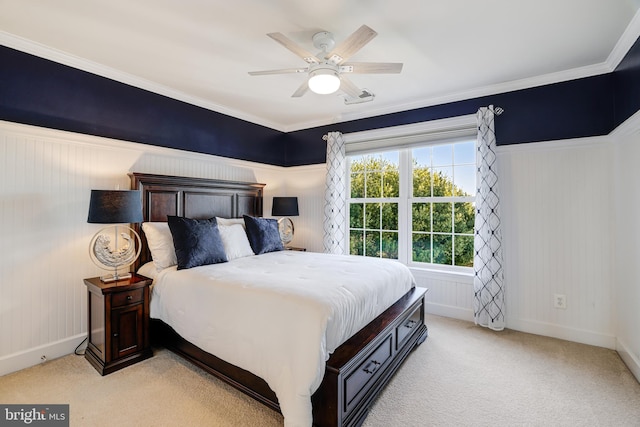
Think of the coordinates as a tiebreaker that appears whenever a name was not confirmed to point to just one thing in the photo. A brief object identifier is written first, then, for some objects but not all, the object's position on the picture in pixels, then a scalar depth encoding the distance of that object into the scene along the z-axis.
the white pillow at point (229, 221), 3.45
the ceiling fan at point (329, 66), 1.98
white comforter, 1.62
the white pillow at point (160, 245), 2.72
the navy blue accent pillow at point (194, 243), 2.64
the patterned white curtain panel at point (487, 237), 3.14
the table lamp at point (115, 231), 2.38
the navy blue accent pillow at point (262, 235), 3.44
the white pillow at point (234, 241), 3.12
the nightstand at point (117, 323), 2.31
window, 3.60
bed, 1.63
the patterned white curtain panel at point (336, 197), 4.26
